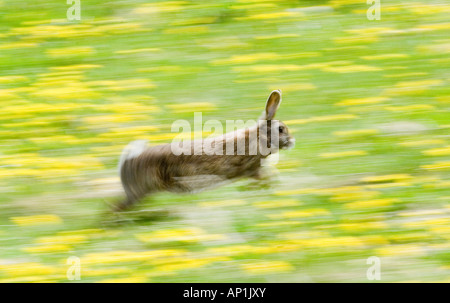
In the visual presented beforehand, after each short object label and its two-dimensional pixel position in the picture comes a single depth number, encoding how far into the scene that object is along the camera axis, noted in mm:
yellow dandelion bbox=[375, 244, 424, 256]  10984
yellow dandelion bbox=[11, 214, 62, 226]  12203
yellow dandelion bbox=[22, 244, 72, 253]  11336
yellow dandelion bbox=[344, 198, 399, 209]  12297
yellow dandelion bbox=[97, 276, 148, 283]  10414
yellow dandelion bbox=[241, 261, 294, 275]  10578
